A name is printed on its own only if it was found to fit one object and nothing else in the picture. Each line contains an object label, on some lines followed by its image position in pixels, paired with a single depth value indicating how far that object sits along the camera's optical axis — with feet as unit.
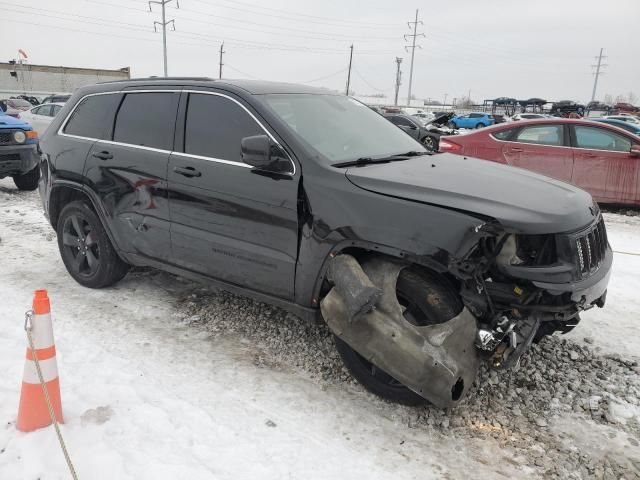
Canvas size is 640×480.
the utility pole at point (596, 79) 308.23
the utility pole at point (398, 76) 249.75
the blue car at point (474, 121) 120.57
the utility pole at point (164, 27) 155.53
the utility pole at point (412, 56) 228.26
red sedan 25.36
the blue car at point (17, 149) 27.02
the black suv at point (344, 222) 8.47
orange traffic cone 8.09
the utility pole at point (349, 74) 203.36
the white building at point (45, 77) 167.53
